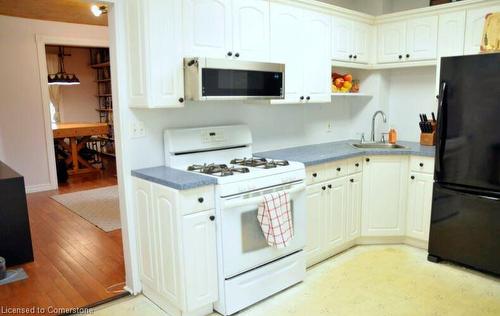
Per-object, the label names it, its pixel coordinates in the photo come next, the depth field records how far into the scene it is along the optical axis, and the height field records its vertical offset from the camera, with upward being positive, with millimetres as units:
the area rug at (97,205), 4316 -1287
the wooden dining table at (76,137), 6406 -543
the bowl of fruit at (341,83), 3801 +199
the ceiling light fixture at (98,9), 4068 +1044
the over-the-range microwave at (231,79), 2387 +165
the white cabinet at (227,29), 2508 +529
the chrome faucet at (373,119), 3947 -176
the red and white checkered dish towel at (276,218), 2436 -742
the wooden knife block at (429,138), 3619 -343
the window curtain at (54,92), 8570 +313
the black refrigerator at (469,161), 2727 -445
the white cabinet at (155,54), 2326 +318
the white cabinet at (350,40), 3531 +605
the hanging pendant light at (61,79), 7477 +527
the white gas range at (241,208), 2350 -659
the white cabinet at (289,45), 2998 +475
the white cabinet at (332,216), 3031 -948
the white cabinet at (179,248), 2221 -867
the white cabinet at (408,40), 3576 +605
